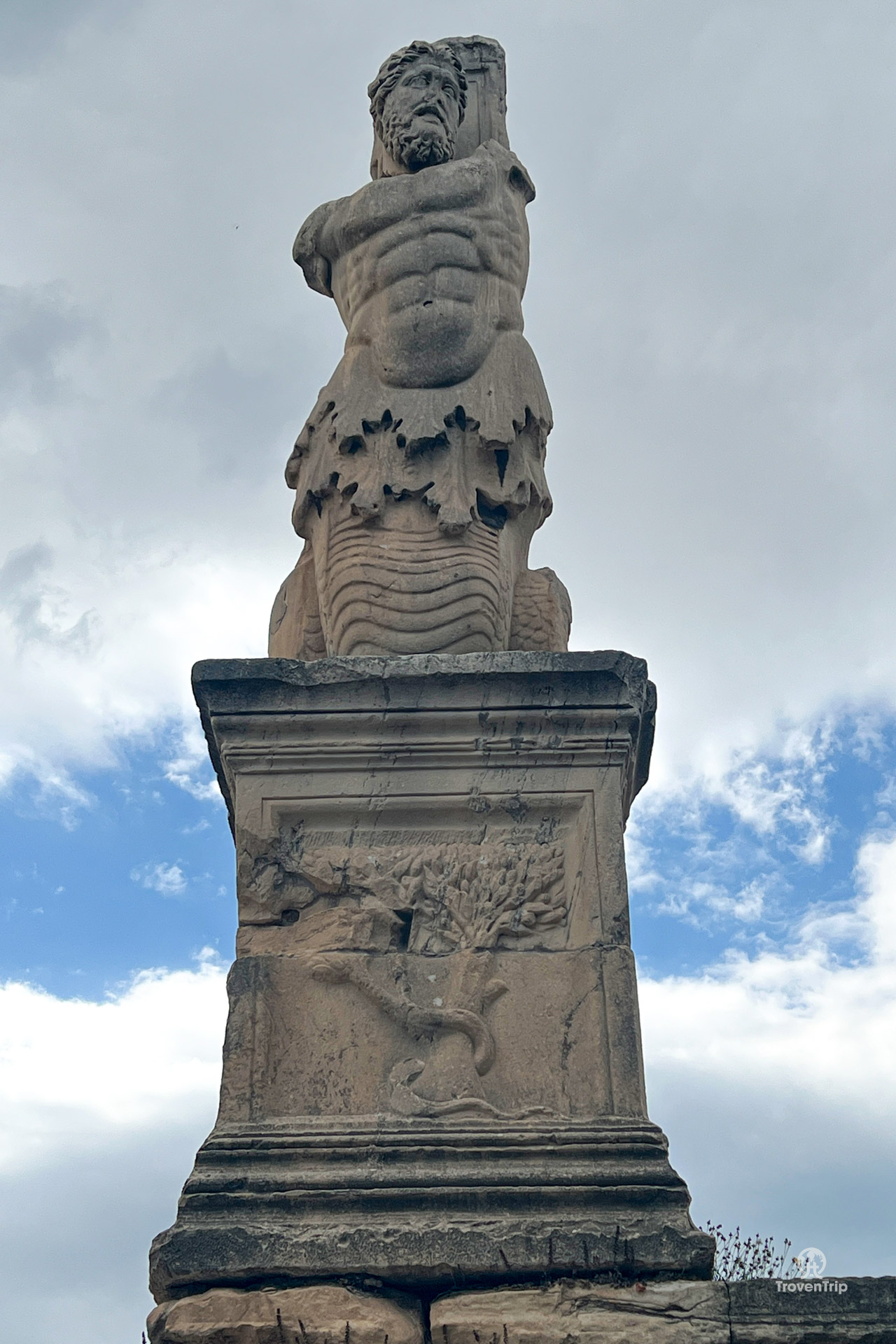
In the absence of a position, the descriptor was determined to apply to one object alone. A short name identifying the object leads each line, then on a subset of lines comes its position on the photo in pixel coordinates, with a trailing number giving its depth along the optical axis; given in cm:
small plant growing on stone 780
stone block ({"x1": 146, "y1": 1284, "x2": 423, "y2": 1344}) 375
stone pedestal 392
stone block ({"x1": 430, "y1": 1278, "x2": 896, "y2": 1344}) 373
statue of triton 516
